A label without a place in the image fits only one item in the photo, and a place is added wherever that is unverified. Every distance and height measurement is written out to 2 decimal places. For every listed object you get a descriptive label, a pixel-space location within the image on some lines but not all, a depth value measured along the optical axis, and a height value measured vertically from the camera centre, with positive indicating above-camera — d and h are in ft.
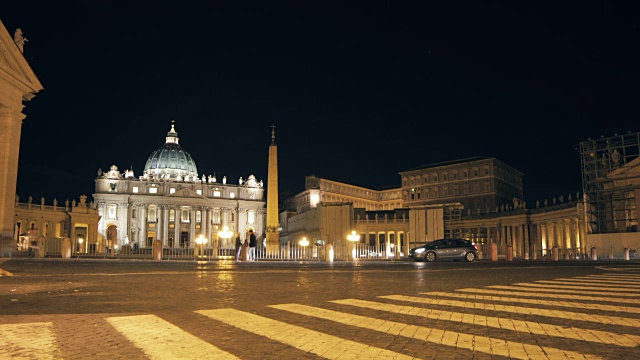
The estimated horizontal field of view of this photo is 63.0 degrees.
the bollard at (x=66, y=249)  105.40 -1.36
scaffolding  143.64 +12.52
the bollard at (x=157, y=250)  109.29 -1.80
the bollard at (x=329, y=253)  109.19 -2.72
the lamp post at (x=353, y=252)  129.49 -3.17
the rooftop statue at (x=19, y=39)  87.71 +34.17
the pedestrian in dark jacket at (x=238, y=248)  114.32 -1.63
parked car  107.34 -2.52
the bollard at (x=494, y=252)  112.78 -2.90
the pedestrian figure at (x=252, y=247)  114.93 -1.43
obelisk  152.97 +12.44
